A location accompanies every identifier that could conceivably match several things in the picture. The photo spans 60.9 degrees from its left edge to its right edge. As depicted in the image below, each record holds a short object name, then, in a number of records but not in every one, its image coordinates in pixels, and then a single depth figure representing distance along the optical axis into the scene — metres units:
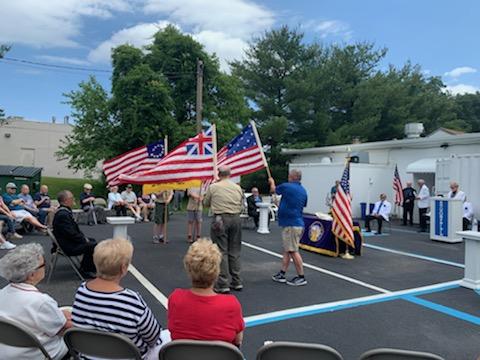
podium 11.73
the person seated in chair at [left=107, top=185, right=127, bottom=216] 15.32
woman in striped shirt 2.65
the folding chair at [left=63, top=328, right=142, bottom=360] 2.45
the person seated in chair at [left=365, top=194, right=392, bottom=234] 13.38
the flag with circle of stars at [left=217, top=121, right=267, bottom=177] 7.82
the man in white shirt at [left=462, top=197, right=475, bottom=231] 12.81
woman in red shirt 2.64
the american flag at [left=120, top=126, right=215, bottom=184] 7.61
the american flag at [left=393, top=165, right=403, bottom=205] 15.98
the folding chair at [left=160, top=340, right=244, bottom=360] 2.29
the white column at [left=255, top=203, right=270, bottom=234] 12.85
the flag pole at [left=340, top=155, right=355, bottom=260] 9.13
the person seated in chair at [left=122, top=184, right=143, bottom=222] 15.25
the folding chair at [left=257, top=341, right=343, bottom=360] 2.27
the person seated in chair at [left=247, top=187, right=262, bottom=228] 13.69
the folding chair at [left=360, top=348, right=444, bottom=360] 2.23
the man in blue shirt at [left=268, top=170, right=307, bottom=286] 6.60
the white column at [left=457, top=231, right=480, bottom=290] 6.76
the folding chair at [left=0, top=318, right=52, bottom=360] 2.59
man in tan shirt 6.23
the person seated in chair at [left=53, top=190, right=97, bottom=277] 6.53
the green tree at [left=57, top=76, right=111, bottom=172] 26.88
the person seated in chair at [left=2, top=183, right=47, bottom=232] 10.68
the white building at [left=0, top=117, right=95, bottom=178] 43.72
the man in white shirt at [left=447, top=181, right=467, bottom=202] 12.46
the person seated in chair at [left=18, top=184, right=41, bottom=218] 12.01
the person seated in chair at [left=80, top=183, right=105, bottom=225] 14.19
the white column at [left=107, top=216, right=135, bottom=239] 7.85
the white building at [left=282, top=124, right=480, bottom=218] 13.91
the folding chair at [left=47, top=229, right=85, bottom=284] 6.51
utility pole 19.65
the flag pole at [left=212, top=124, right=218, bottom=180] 7.36
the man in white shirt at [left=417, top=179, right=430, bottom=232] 14.19
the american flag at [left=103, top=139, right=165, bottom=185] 11.23
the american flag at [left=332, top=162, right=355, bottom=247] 9.02
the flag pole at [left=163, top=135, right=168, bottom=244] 10.14
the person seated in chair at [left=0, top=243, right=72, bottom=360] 2.76
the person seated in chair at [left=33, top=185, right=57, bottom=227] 12.67
